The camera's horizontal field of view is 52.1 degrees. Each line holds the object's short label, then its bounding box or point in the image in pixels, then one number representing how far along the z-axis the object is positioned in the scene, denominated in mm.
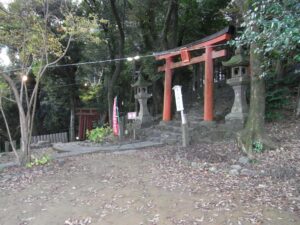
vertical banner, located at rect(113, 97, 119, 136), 11219
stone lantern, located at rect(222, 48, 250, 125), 8891
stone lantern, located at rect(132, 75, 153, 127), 12496
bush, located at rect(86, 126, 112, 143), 11245
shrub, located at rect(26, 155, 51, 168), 7379
